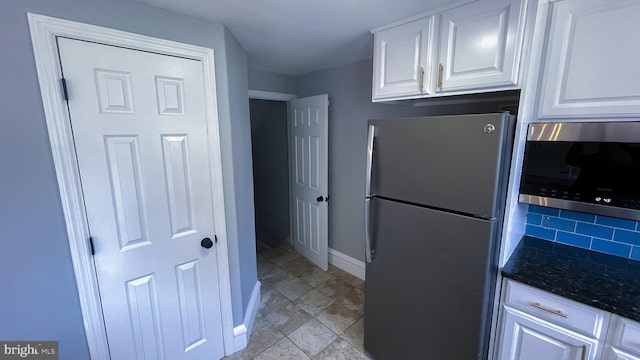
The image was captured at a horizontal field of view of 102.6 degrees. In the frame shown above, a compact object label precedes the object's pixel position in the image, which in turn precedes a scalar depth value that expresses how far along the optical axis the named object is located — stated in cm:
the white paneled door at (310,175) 281
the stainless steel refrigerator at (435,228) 122
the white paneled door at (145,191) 126
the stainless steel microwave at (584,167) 113
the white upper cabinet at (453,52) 125
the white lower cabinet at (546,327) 109
